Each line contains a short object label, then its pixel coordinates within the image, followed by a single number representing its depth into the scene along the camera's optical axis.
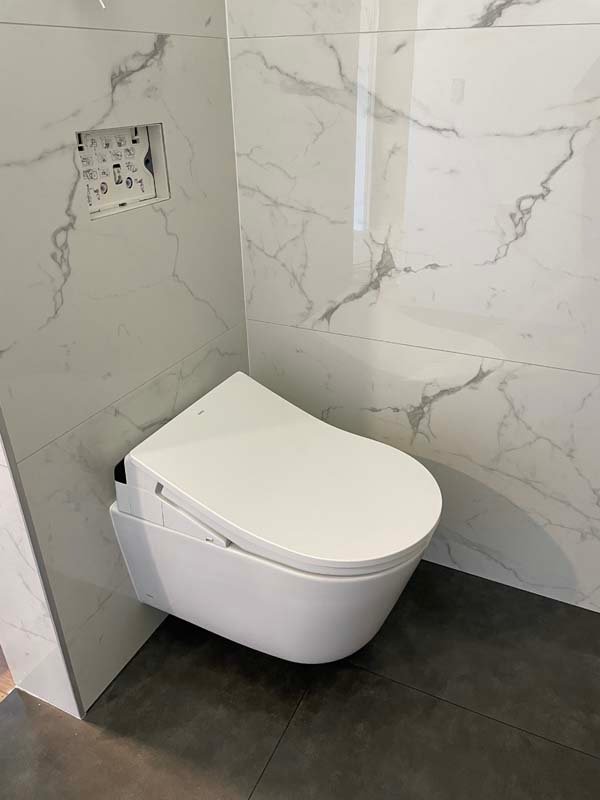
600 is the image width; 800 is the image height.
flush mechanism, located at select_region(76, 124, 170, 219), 1.10
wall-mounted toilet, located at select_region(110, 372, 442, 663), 1.07
